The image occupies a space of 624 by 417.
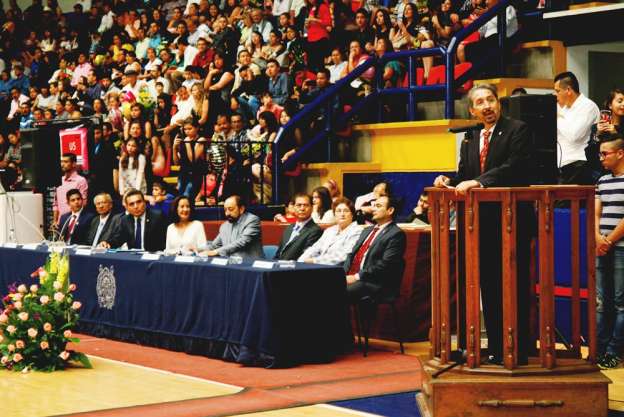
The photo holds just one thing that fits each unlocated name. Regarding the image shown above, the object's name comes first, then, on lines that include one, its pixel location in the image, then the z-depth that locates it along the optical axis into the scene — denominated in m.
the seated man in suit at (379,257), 9.14
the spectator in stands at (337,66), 14.70
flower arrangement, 8.51
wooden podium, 5.85
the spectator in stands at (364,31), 14.51
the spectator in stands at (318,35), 15.52
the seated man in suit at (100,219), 12.12
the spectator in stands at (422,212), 10.86
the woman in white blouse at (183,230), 11.04
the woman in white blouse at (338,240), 9.72
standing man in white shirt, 10.00
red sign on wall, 15.12
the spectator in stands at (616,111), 9.12
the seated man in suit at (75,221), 12.49
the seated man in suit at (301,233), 10.13
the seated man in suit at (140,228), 11.56
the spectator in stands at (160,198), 13.34
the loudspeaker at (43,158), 13.11
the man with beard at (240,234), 10.23
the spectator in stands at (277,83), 15.16
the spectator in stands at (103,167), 15.34
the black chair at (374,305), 9.07
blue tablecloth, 8.51
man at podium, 5.98
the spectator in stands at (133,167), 14.82
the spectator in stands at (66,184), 14.27
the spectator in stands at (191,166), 14.11
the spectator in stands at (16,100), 20.59
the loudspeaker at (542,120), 8.01
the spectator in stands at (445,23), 13.54
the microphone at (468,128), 6.17
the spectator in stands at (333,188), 12.78
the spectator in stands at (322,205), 11.18
